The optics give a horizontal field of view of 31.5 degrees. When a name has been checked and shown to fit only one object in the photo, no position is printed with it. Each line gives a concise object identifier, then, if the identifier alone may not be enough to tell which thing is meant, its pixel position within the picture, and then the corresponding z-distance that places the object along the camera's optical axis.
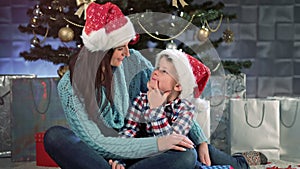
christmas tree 2.32
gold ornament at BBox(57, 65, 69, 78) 2.36
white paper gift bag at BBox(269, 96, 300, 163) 2.50
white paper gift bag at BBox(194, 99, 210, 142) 2.38
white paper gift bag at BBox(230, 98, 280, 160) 2.52
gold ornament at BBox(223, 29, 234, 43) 2.47
